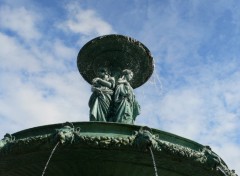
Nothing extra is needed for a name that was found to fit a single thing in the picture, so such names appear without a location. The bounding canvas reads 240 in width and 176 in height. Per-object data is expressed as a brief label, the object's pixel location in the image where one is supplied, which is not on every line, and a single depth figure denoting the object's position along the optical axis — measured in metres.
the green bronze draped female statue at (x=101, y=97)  12.12
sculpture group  12.08
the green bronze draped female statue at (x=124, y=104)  12.01
